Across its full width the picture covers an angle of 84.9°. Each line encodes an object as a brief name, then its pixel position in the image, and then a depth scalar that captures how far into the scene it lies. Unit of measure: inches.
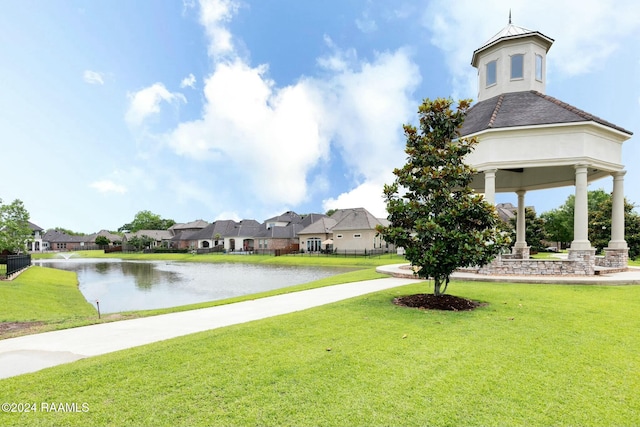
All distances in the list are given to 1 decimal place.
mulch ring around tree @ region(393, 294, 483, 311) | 329.7
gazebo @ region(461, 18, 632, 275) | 565.6
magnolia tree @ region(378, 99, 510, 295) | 327.0
